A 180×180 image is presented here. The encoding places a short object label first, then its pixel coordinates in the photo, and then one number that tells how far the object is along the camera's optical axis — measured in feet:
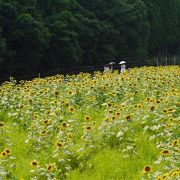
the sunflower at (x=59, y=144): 29.63
